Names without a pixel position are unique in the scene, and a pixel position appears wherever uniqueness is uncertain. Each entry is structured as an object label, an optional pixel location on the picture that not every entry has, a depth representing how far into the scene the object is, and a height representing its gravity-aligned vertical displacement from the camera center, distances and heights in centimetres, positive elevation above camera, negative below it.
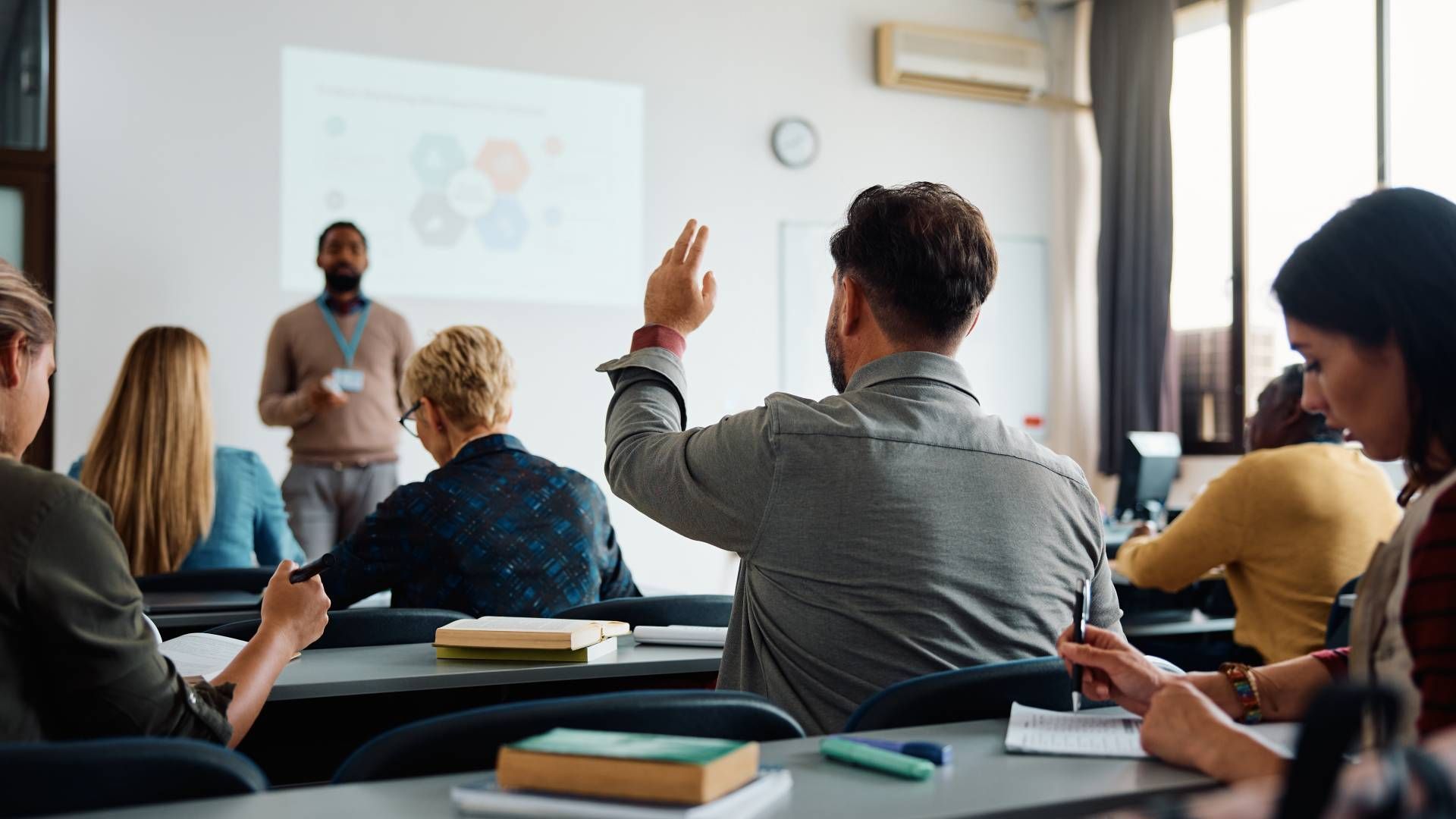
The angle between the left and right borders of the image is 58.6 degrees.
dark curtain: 689 +106
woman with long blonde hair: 310 -14
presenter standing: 521 +2
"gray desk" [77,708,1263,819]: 108 -34
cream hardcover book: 200 -36
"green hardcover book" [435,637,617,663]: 202 -39
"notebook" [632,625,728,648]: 219 -39
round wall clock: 673 +136
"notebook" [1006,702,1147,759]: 129 -35
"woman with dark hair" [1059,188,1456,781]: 118 +3
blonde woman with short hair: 249 -25
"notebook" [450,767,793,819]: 99 -32
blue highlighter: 124 -33
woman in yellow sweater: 305 -30
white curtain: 738 +83
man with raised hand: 164 -13
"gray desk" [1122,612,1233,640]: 350 -62
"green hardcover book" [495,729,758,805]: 101 -29
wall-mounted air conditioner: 689 +186
